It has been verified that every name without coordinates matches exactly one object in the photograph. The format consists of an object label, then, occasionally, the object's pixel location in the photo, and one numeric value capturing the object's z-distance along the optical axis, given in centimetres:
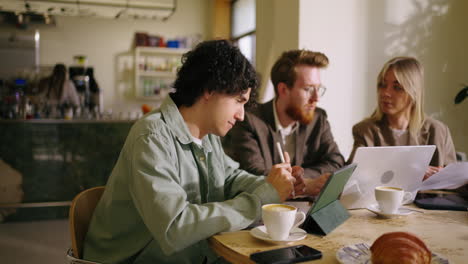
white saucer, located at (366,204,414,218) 129
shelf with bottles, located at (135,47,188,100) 682
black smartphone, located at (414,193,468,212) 143
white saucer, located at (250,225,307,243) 103
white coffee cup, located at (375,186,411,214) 128
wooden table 99
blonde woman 209
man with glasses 209
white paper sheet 149
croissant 82
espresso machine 617
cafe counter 397
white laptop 133
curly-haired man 105
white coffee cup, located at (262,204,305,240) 100
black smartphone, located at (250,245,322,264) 90
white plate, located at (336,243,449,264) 90
